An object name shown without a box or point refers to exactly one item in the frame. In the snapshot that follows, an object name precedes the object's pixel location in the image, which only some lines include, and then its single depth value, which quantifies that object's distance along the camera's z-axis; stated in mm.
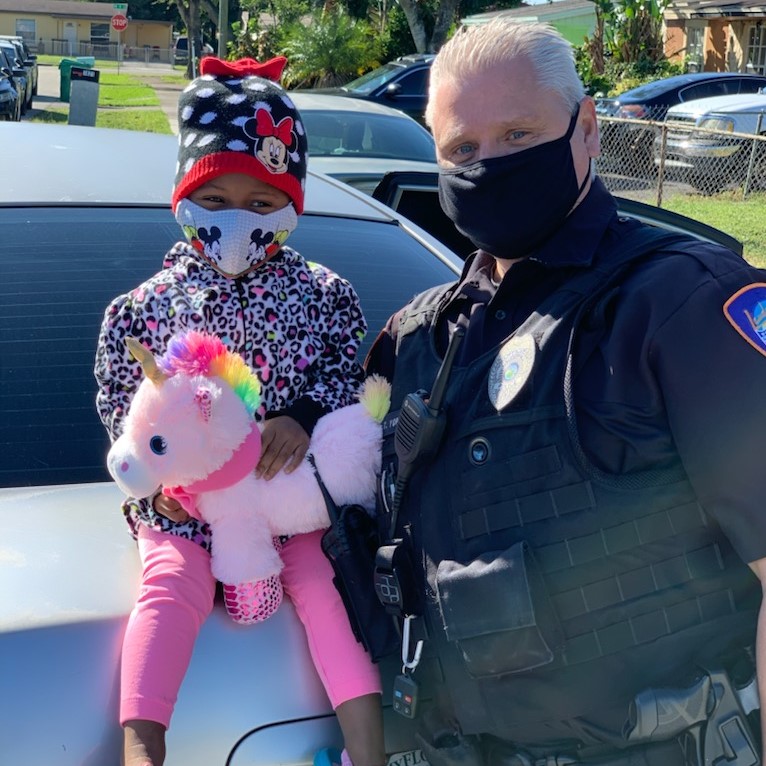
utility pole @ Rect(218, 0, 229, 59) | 20505
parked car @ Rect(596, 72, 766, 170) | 13602
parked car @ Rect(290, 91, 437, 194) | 7102
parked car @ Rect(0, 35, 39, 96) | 26828
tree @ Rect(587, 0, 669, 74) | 22353
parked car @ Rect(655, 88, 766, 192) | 12586
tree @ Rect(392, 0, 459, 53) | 25547
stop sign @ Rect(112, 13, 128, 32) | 36250
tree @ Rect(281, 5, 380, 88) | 27609
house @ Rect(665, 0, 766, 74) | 24734
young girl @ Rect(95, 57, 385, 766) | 1720
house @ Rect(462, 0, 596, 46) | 35281
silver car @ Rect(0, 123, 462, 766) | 1575
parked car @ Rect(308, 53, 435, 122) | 14180
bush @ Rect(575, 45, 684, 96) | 21000
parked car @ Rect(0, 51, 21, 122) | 17094
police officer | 1478
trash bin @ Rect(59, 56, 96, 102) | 22275
